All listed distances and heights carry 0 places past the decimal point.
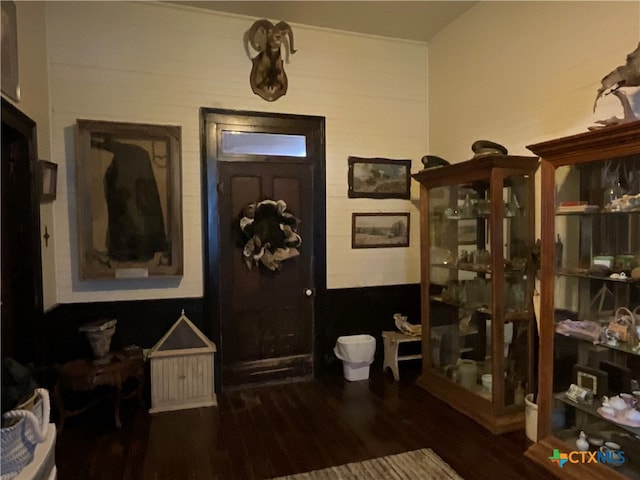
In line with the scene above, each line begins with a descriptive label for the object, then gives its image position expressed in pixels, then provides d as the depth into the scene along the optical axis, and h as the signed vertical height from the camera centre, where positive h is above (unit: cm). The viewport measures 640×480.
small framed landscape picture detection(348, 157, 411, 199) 434 +49
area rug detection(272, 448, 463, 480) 252 -142
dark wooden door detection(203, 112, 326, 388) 390 -33
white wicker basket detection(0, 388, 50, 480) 175 -86
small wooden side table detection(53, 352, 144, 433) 313 -105
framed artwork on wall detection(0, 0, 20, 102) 250 +105
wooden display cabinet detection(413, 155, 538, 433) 312 -46
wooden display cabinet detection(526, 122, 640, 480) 241 -41
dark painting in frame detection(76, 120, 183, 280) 353 +24
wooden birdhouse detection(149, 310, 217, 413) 350 -112
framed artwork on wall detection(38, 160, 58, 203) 317 +38
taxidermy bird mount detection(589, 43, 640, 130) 232 +76
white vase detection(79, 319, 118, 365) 333 -82
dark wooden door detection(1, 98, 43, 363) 289 -6
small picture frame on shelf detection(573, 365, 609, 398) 259 -92
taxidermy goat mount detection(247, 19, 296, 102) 391 +153
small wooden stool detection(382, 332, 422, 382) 412 -115
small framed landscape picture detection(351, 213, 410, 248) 437 -3
